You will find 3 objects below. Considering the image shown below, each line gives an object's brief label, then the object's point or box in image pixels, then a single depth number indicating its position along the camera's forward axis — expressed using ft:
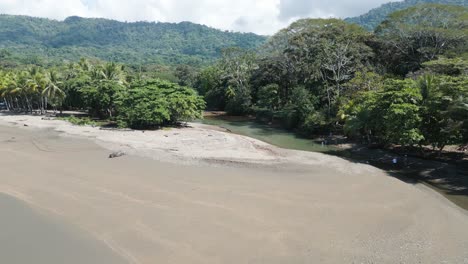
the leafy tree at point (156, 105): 147.84
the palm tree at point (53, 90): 188.75
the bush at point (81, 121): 167.12
